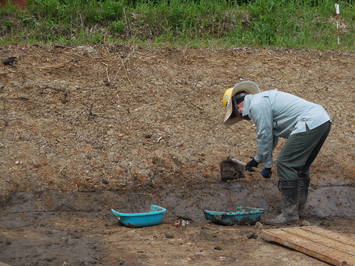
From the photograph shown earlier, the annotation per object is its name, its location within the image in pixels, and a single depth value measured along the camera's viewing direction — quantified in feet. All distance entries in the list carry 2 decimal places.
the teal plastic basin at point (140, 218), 31.13
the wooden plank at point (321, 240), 26.89
